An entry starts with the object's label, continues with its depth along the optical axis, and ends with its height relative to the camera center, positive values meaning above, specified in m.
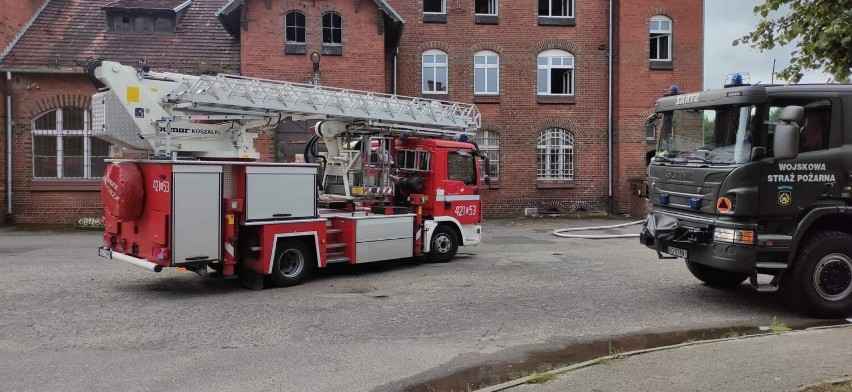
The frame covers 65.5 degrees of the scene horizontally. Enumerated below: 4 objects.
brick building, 20.91 +4.51
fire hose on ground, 17.34 -1.15
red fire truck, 9.34 +0.19
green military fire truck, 7.98 +0.00
